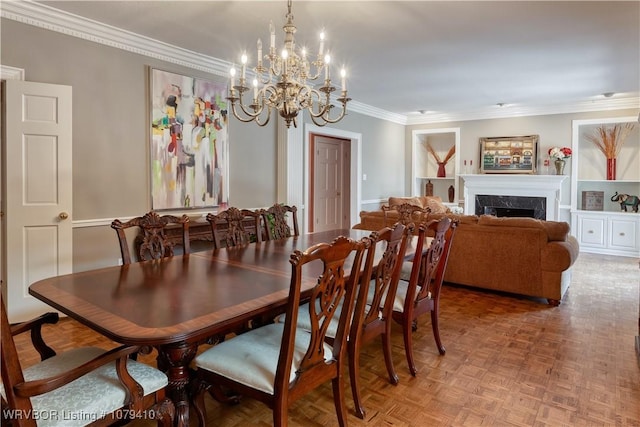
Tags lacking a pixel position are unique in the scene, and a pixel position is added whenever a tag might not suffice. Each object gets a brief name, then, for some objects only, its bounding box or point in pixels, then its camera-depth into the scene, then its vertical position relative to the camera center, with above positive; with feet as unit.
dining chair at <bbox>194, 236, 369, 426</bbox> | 4.97 -2.03
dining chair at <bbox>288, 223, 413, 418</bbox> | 6.29 -1.83
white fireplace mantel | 22.24 +0.84
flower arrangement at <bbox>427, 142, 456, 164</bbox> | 26.94 +3.17
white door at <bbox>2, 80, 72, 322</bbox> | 10.27 +0.32
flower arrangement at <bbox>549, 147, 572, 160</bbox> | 21.91 +2.61
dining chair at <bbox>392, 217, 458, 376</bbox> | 7.95 -1.78
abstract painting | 13.24 +2.01
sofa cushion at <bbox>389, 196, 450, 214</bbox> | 22.99 +0.00
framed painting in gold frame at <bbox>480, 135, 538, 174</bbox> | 23.29 +2.77
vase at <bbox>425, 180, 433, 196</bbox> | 27.86 +0.87
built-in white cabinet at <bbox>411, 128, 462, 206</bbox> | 27.12 +2.62
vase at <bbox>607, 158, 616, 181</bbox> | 21.45 +1.68
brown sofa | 12.52 -1.69
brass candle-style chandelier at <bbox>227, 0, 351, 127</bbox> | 8.77 +2.56
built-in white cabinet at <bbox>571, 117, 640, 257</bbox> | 20.71 +0.57
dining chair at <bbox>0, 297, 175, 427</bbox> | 3.88 -2.06
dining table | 4.61 -1.29
